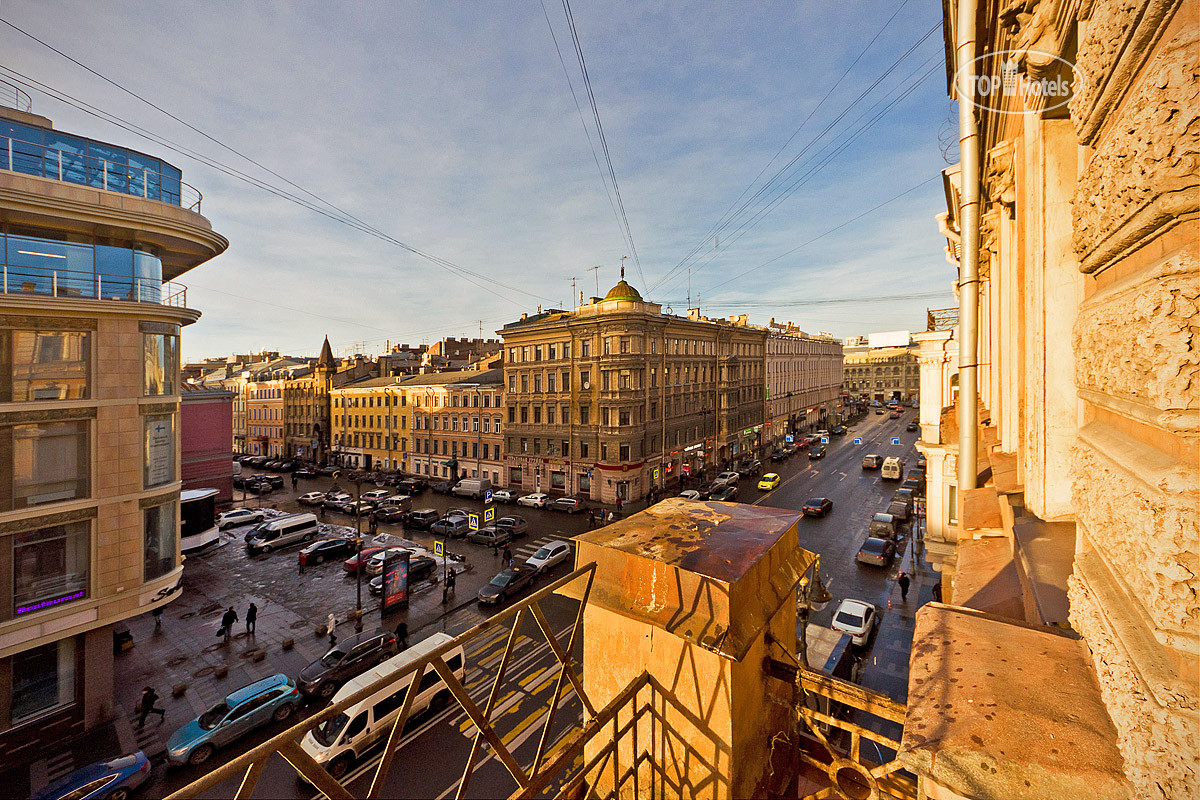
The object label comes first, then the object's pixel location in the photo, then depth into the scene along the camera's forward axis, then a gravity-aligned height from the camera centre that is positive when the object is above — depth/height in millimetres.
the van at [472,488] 34531 -6660
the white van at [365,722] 10664 -7905
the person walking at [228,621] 16297 -7762
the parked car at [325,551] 23172 -7744
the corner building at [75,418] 10914 -471
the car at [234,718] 10930 -7990
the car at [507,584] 18469 -7625
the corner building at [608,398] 31797 +63
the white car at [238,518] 29794 -7730
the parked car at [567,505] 30391 -6946
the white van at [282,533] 25234 -7566
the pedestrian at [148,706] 12305 -8157
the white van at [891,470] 36531 -5594
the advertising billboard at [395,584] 18094 -7301
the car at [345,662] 13164 -7880
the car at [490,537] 24953 -7510
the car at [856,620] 14906 -7310
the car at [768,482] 33938 -6135
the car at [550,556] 20734 -7219
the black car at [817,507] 27953 -6600
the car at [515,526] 26219 -7220
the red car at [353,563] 21562 -7630
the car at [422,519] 28250 -7326
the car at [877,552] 21094 -7091
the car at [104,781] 9273 -7796
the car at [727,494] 31003 -6478
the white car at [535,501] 31672 -6965
